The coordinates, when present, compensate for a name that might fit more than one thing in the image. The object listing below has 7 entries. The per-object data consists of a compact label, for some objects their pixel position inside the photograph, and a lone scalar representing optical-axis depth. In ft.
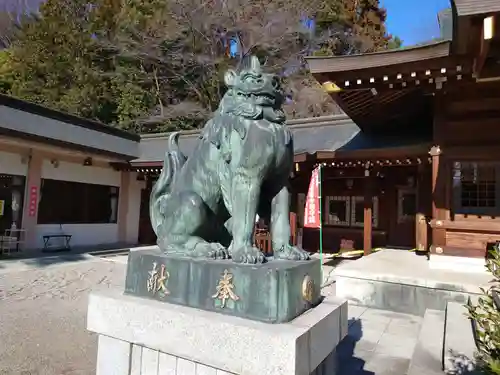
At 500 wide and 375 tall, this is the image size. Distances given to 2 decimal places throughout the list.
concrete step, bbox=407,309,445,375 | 9.32
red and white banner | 25.75
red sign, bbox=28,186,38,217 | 34.06
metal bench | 34.14
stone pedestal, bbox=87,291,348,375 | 5.77
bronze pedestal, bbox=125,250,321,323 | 6.23
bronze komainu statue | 6.86
